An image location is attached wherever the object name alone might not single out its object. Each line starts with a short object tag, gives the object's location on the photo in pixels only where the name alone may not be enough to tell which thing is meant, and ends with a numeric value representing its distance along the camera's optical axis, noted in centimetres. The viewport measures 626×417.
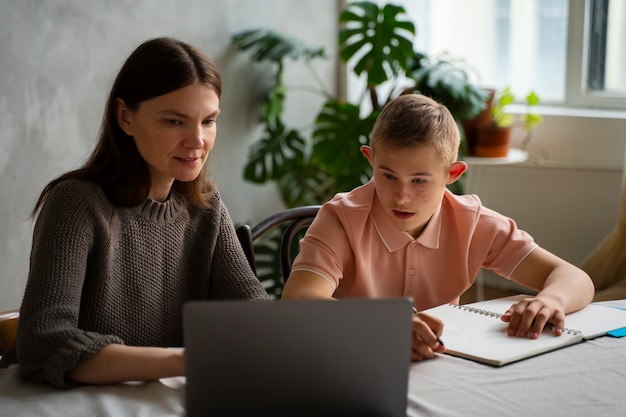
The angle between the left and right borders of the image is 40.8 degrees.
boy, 152
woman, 131
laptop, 92
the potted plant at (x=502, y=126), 328
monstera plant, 313
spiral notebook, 131
